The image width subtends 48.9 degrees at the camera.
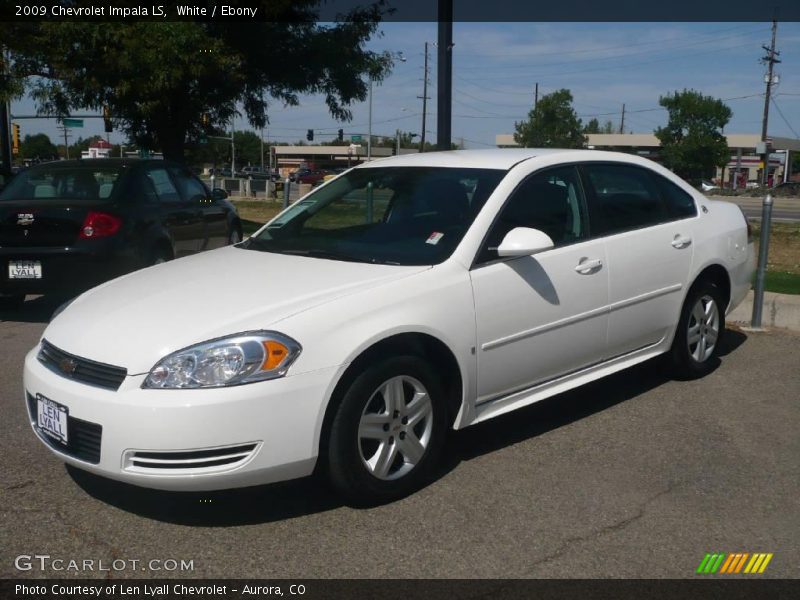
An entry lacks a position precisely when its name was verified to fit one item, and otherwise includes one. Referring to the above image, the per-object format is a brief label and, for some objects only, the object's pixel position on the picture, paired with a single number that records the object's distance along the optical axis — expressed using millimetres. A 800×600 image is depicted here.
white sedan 3449
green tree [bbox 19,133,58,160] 108944
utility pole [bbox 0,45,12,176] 22084
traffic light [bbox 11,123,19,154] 38375
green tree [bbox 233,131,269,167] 137000
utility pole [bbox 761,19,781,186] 60000
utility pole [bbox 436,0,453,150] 10383
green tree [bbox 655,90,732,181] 64125
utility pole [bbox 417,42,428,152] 72294
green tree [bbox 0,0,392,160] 15180
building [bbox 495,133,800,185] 75625
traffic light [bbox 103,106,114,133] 17431
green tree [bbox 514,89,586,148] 42875
